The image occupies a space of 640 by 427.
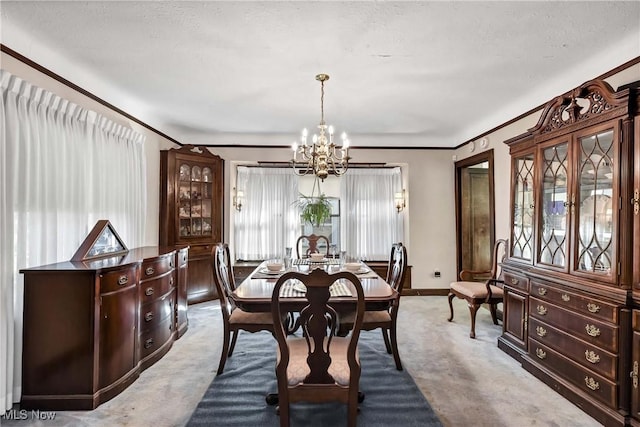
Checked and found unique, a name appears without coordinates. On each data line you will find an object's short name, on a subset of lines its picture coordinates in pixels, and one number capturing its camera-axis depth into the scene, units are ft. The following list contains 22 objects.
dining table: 7.41
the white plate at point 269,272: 10.15
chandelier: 10.07
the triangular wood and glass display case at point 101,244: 8.77
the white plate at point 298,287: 8.15
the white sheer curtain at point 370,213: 18.61
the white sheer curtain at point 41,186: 7.09
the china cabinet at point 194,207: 15.12
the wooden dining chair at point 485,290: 12.09
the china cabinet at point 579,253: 6.89
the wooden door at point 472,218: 17.87
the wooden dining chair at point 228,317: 9.01
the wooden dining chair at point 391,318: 9.13
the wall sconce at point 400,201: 18.02
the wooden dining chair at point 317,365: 5.75
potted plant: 18.08
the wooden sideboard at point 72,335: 7.34
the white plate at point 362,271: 10.34
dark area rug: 6.95
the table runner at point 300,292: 7.63
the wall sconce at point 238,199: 17.93
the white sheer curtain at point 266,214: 18.38
